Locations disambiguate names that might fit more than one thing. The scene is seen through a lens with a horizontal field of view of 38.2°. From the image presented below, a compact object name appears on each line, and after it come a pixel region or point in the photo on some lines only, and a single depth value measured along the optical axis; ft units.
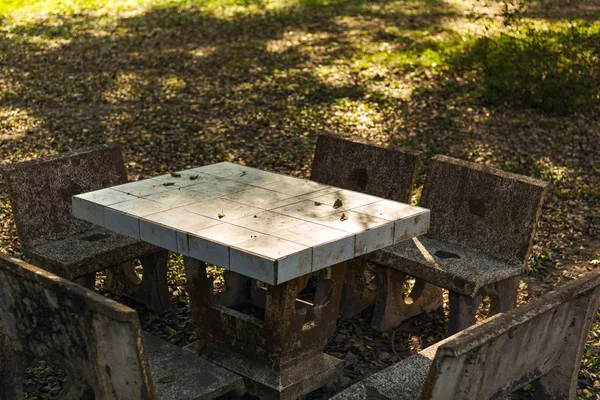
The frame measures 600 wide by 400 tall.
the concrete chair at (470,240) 19.72
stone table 15.80
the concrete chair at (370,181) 21.81
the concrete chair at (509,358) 13.05
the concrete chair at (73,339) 13.25
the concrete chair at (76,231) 20.31
